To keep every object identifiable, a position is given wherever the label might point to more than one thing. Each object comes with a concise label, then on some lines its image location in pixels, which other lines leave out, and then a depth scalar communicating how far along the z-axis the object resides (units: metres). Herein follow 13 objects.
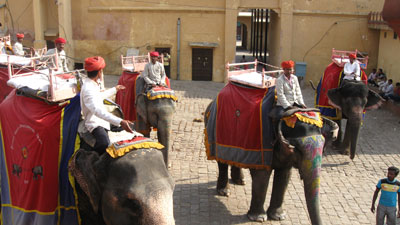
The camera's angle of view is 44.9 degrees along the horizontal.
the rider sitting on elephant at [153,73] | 10.92
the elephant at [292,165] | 6.79
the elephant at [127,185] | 4.15
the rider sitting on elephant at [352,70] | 12.24
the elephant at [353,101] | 11.09
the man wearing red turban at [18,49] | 13.11
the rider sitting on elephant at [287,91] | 7.57
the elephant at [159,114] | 9.85
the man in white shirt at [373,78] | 19.69
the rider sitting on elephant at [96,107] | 5.02
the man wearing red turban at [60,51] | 10.35
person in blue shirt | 7.36
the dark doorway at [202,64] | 23.83
